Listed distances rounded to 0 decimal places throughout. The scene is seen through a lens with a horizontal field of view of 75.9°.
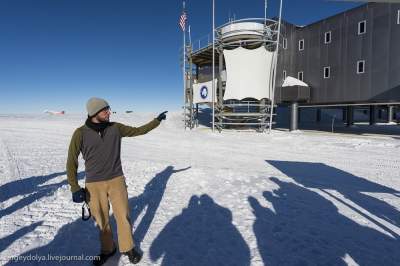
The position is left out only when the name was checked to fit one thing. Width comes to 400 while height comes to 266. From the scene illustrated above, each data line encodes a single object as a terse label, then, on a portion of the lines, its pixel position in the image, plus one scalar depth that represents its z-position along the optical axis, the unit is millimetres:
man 3512
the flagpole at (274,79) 25994
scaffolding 26406
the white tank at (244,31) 26281
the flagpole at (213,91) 27617
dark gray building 19906
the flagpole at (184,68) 31578
